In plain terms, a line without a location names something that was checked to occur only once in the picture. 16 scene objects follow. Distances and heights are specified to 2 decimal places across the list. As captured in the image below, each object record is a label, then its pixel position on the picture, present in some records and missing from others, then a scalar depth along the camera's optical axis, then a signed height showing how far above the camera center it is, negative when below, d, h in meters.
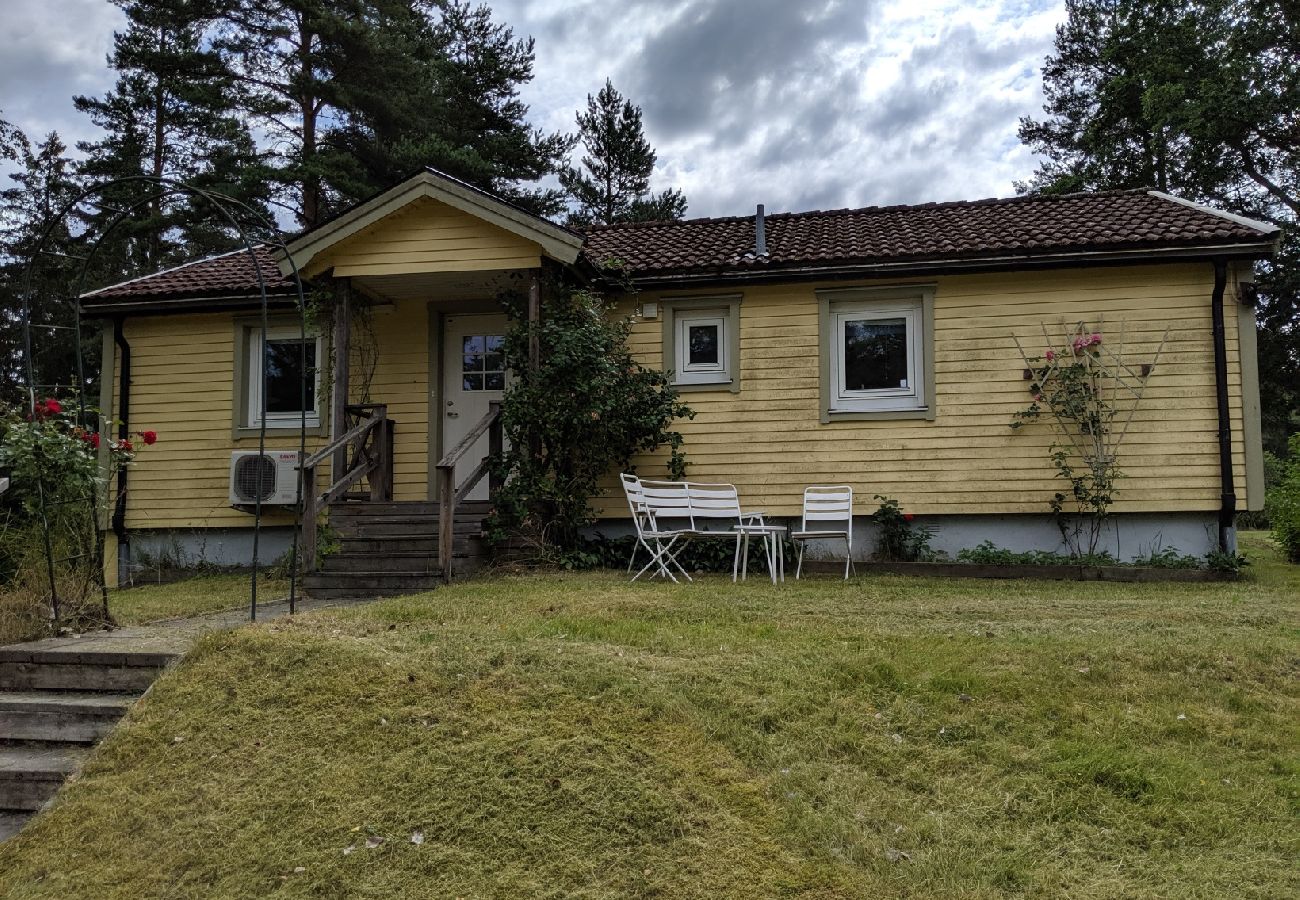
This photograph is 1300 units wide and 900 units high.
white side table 7.85 -0.65
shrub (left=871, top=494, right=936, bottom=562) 9.15 -0.60
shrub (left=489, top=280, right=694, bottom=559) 8.46 +0.65
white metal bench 7.99 -0.32
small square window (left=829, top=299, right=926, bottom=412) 9.45 +1.43
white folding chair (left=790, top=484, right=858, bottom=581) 8.66 -0.26
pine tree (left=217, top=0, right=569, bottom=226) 18.36 +8.65
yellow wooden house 8.74 +1.41
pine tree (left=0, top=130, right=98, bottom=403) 22.70 +5.99
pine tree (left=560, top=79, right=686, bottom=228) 24.08 +9.10
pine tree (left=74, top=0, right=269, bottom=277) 18.08 +8.55
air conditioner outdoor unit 9.85 +0.04
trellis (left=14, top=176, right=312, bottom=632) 5.05 -0.28
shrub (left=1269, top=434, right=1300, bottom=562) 11.16 -0.41
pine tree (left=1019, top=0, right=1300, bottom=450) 18.47 +8.65
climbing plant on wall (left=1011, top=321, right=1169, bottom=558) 8.84 +0.76
